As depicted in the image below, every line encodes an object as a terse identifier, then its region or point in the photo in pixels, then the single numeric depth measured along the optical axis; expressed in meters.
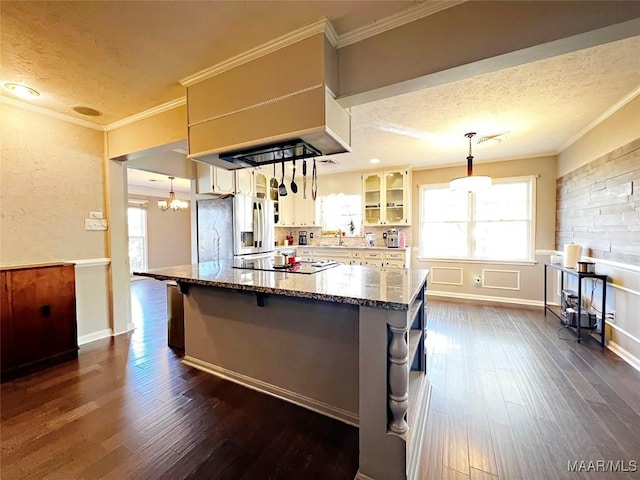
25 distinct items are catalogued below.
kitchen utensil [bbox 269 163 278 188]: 2.31
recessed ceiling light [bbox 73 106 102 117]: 2.65
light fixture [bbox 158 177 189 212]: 5.93
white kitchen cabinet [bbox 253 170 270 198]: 4.81
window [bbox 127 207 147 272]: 6.91
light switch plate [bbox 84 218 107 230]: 3.07
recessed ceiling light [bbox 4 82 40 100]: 2.22
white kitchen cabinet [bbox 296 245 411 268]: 4.76
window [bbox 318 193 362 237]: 5.52
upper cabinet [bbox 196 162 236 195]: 3.95
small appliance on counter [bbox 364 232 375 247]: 5.30
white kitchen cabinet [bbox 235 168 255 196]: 4.33
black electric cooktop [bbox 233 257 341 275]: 2.22
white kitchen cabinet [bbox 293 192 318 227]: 5.64
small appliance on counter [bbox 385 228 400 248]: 5.02
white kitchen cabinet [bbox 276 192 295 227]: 5.64
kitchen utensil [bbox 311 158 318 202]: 2.17
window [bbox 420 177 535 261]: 4.49
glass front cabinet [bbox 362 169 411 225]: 4.92
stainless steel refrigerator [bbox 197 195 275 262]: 4.04
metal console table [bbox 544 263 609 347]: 2.83
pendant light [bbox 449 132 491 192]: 3.18
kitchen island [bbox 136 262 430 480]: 1.31
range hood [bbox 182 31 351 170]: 1.65
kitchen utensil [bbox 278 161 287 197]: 2.33
